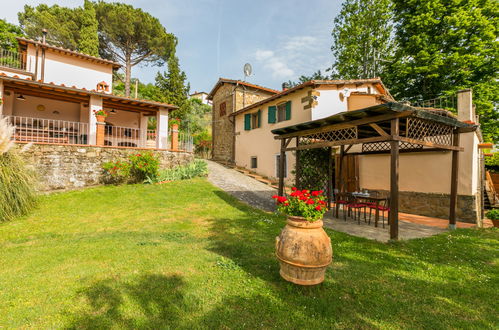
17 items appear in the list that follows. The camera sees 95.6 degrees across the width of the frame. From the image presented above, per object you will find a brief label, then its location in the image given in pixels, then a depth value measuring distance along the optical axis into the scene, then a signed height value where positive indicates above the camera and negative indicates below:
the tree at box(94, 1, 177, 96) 20.48 +12.20
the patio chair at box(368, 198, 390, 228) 6.41 -1.09
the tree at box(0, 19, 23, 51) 20.97 +12.06
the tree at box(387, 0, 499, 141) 14.46 +8.25
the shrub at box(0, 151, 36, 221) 5.70 -0.60
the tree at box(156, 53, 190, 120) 21.19 +7.77
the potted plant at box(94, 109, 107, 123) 10.17 +2.26
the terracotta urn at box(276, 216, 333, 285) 2.72 -1.02
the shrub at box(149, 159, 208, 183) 10.83 -0.27
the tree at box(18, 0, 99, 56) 19.09 +12.06
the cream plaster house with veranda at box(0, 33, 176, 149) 10.56 +3.38
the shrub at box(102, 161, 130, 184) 9.81 -0.28
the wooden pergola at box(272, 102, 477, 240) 4.93 +1.11
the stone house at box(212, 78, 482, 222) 7.87 +0.81
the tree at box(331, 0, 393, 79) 20.16 +12.35
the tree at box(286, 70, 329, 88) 27.89 +11.95
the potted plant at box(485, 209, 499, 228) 6.95 -1.38
